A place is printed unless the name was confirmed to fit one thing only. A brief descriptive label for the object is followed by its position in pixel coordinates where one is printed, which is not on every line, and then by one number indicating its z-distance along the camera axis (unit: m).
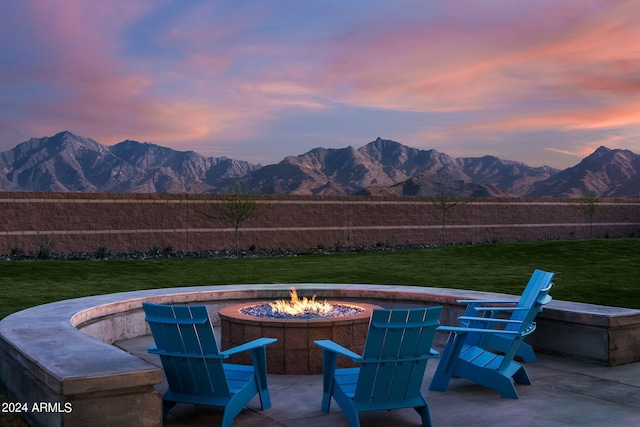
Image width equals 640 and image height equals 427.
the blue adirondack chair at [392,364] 5.04
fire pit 7.04
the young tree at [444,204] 39.47
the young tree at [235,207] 31.41
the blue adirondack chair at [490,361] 6.11
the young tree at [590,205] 45.03
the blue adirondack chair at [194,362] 5.14
